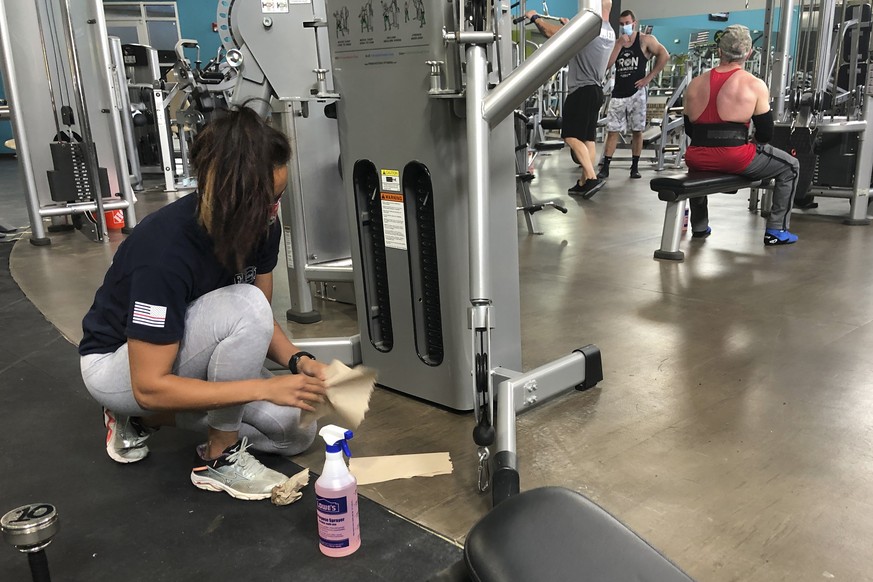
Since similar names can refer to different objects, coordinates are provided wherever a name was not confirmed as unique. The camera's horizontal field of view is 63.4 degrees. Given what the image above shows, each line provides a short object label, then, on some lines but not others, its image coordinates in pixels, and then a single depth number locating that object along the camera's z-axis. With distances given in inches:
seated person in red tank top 153.9
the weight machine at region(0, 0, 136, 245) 194.2
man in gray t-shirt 220.7
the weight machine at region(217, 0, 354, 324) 113.7
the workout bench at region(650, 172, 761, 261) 152.9
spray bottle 54.7
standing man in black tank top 282.5
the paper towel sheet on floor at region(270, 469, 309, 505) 64.6
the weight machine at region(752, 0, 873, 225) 182.2
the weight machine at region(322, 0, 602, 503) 66.5
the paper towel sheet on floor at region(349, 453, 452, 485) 69.7
